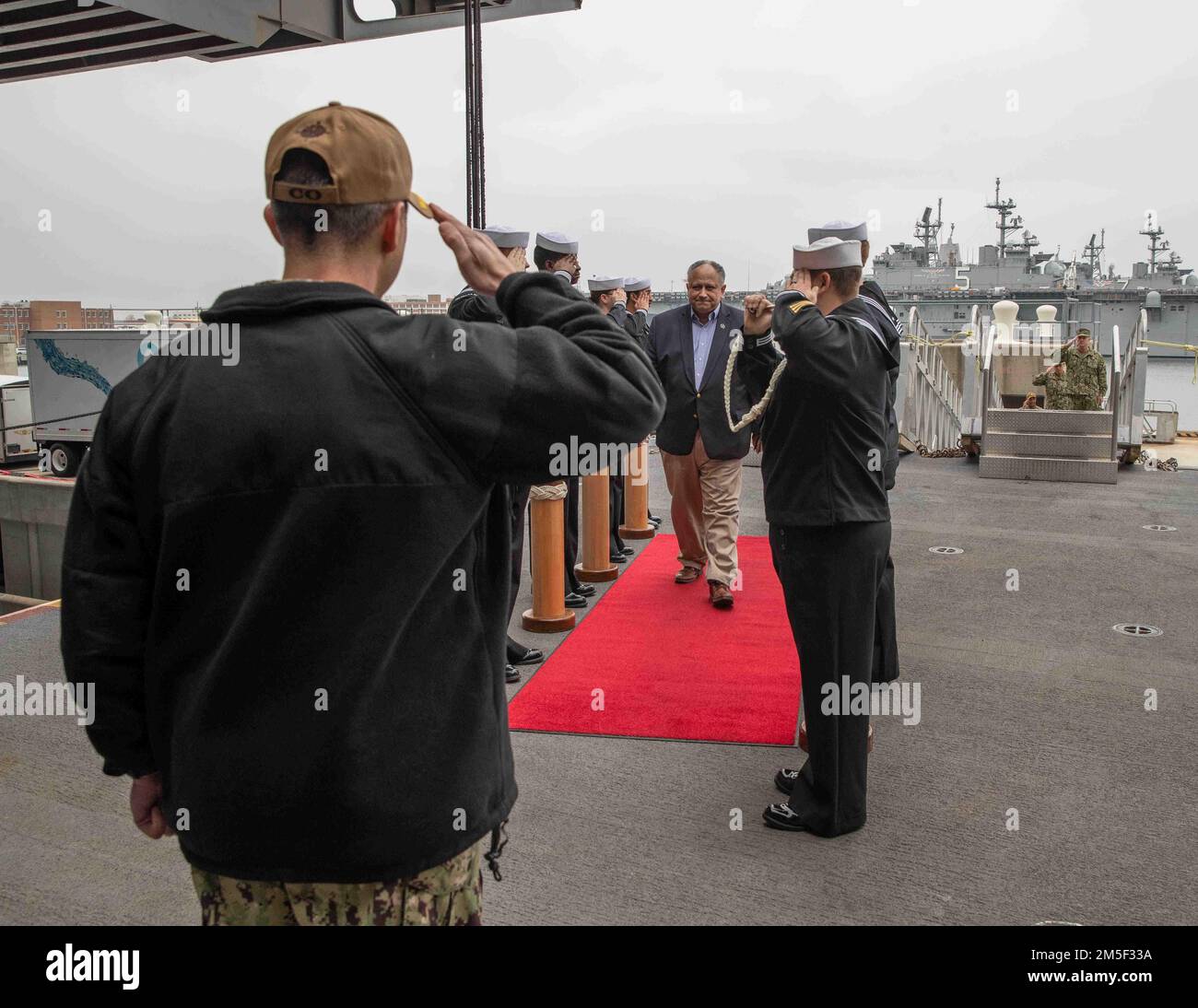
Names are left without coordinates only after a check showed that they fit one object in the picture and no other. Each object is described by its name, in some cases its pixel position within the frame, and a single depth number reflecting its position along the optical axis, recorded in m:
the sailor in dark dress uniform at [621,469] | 7.59
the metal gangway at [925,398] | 14.32
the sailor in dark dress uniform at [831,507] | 3.31
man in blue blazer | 6.34
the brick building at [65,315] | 29.02
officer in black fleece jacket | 1.31
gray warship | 52.41
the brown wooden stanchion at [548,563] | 5.61
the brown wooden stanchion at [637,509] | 8.38
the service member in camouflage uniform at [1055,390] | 12.45
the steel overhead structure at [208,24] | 6.55
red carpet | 4.44
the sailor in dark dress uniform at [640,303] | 8.70
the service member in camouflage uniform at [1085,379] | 12.29
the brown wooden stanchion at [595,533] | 6.78
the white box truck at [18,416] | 20.59
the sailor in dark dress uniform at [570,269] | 5.97
